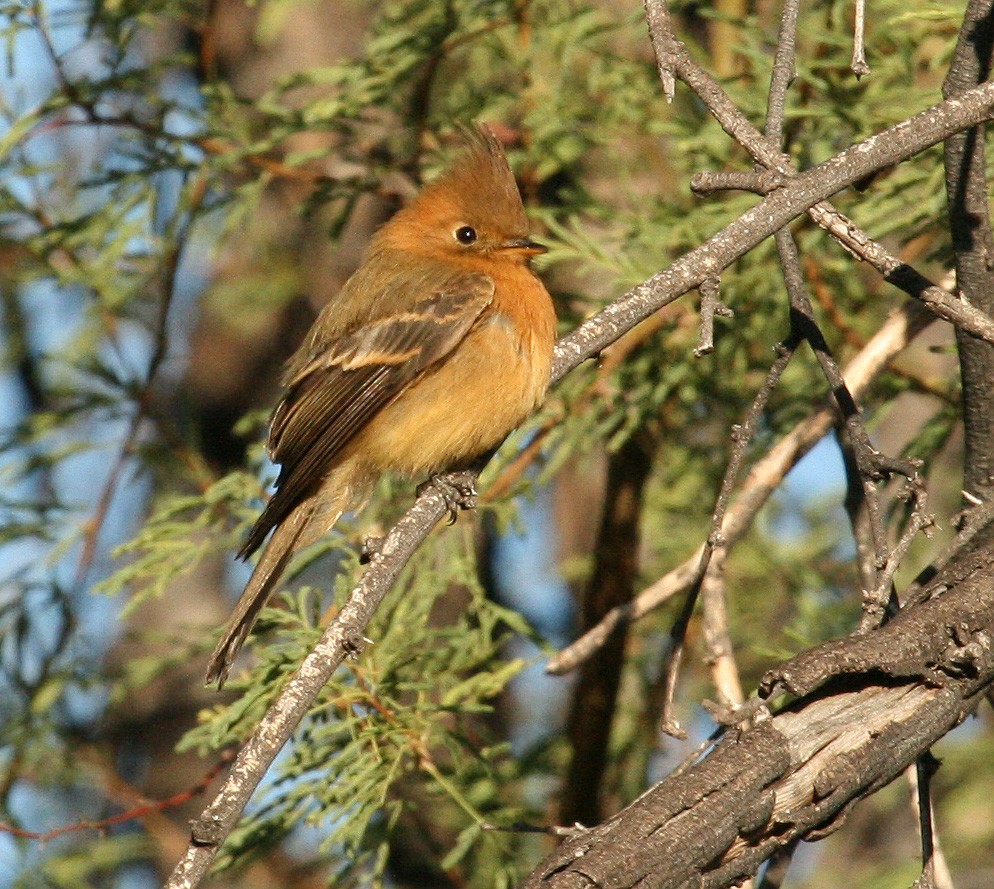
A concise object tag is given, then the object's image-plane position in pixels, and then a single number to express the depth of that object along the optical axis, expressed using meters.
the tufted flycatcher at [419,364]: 8.08
